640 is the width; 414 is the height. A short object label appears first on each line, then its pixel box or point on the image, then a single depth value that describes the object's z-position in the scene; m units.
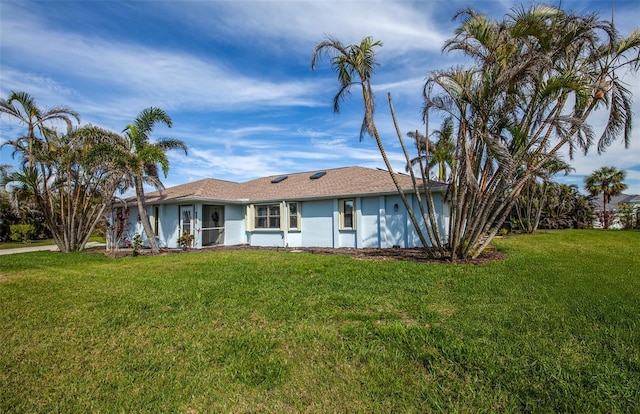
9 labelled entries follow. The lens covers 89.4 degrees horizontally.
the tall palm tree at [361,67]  9.66
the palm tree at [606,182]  25.42
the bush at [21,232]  22.64
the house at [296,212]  14.17
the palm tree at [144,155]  13.83
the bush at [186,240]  15.55
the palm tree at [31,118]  13.52
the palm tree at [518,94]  8.59
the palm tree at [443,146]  11.69
